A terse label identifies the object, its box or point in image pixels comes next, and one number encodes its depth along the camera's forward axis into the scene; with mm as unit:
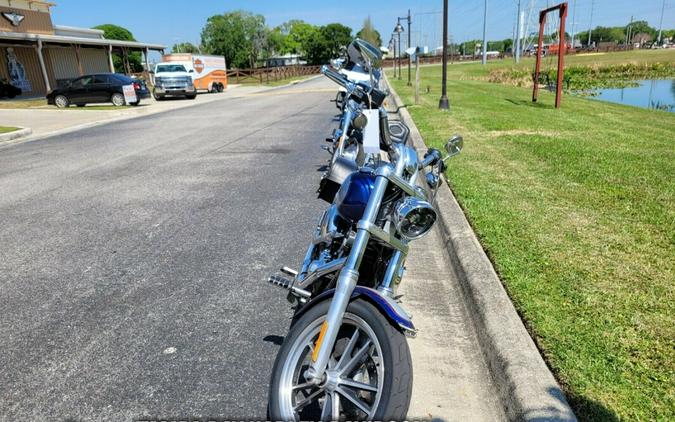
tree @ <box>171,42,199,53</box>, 125000
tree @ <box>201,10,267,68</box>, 98375
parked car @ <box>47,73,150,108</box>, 24531
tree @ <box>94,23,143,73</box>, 112581
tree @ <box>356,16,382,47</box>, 62219
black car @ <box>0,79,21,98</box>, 29016
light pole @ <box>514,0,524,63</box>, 57919
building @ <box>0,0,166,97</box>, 30719
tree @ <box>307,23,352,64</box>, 111500
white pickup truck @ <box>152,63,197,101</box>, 28906
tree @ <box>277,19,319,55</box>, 129938
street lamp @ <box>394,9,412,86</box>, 26234
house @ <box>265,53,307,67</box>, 110912
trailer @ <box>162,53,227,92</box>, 34031
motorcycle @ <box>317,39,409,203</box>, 3225
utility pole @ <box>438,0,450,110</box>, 15266
